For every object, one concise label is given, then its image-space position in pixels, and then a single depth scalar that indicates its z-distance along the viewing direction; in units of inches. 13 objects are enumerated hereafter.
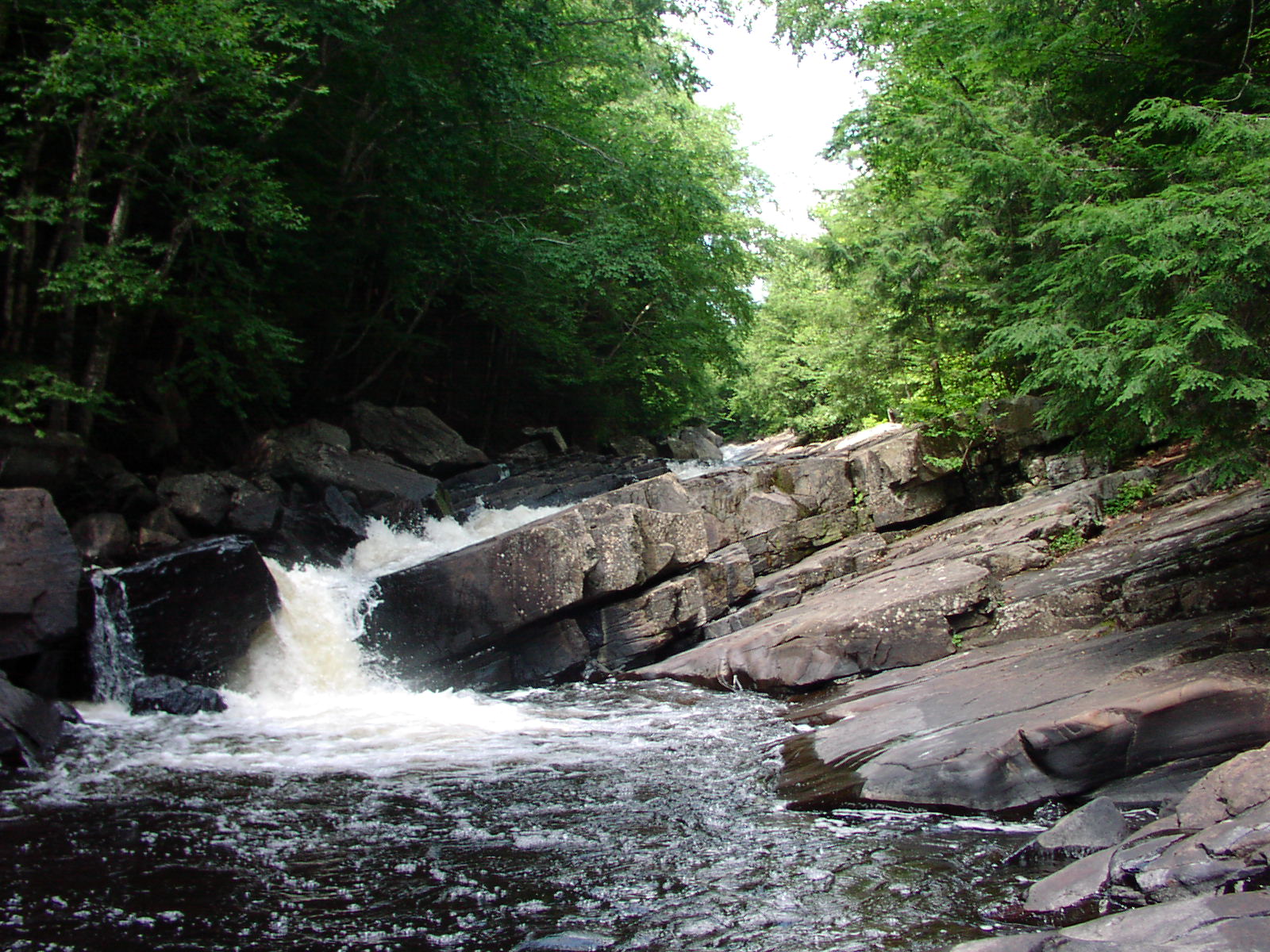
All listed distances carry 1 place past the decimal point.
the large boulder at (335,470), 554.3
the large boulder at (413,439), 685.3
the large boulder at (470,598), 422.6
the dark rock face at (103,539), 420.2
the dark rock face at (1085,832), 179.6
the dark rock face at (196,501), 478.6
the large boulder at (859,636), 366.6
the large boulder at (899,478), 563.2
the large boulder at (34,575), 351.6
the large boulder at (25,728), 271.3
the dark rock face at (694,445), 1093.1
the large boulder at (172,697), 354.9
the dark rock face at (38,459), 427.8
